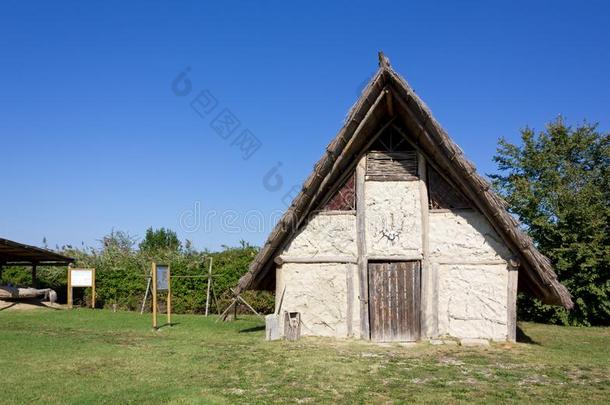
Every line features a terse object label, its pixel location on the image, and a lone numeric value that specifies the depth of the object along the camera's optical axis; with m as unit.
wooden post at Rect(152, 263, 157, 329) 12.57
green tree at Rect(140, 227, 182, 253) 38.70
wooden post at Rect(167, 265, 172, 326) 13.10
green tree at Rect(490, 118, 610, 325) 15.48
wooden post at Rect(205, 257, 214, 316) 17.94
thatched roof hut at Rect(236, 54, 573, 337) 10.44
